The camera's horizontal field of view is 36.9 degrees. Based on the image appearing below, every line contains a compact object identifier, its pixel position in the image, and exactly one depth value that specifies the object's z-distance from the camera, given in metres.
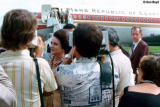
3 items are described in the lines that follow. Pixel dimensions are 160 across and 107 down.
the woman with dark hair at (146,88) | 2.04
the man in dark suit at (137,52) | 5.72
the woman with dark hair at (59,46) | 3.16
